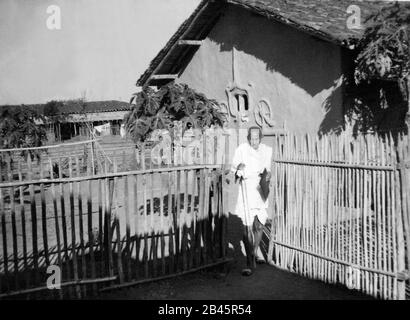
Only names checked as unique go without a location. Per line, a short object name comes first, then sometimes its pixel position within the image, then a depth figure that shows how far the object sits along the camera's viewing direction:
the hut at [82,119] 38.53
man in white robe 5.89
